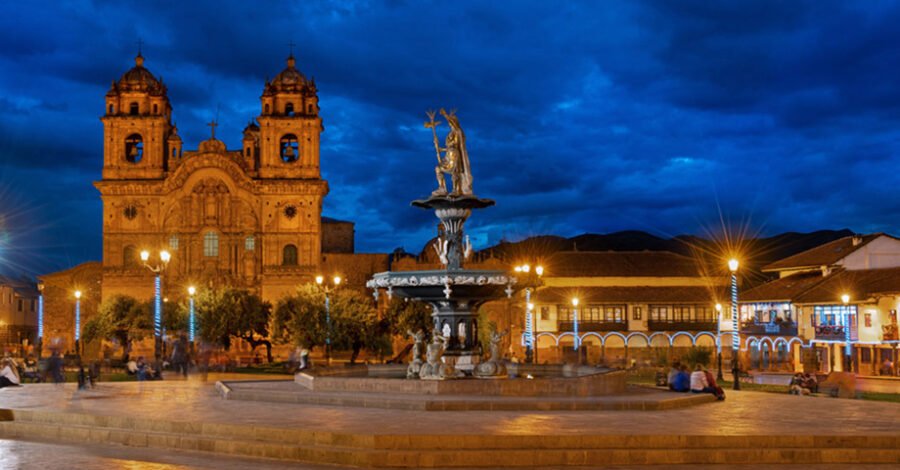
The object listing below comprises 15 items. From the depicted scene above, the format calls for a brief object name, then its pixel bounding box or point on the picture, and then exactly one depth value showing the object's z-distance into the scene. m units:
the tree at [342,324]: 45.31
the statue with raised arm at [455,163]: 22.42
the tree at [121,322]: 57.00
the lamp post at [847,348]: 44.03
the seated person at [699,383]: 18.81
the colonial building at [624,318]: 61.78
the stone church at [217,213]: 64.12
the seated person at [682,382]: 19.64
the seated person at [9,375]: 22.56
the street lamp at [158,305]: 28.08
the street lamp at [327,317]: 42.23
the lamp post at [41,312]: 55.17
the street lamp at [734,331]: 24.52
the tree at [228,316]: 51.56
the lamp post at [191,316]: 45.99
